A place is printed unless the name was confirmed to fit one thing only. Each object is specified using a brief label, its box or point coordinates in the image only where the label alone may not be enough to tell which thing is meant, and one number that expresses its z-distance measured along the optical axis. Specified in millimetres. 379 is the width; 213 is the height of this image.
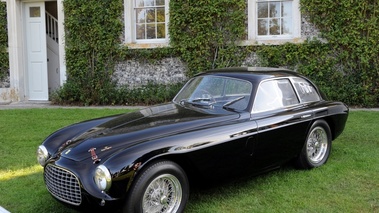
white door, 12008
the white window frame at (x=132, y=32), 11367
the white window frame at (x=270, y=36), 10578
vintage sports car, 3352
